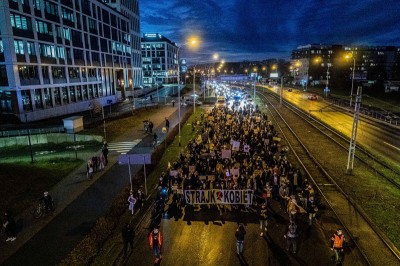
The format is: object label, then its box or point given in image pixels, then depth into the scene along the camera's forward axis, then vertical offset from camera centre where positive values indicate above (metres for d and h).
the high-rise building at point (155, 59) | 145.88 +6.10
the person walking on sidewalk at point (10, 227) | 13.14 -6.85
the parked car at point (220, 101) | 63.31 -6.70
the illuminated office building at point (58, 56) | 43.91 +2.94
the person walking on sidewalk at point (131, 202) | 15.34 -6.69
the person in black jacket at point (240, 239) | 11.51 -6.62
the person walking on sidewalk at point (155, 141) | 27.81 -6.70
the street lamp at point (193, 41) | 29.55 +2.99
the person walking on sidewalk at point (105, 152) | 23.66 -6.39
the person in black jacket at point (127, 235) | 11.91 -6.58
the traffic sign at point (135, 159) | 15.84 -4.63
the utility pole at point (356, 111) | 19.22 -2.69
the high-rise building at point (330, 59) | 138.75 +5.70
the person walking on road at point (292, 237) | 11.74 -6.64
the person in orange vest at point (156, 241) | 11.33 -6.46
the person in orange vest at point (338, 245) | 11.05 -6.48
